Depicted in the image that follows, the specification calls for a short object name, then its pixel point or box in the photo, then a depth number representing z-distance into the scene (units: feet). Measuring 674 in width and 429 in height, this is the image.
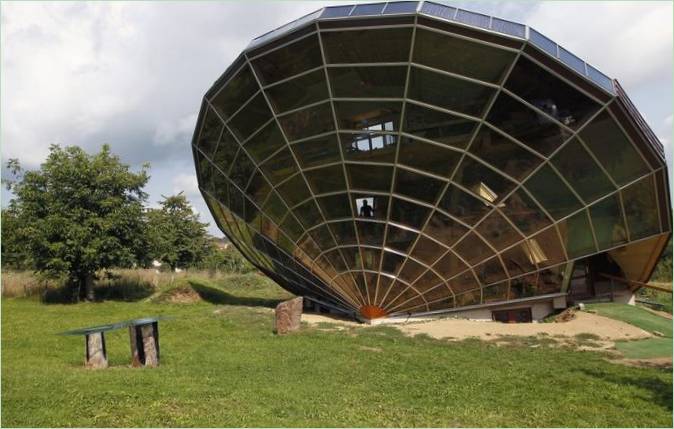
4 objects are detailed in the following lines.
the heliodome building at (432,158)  46.88
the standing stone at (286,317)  56.24
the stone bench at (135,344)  38.24
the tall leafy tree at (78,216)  91.50
